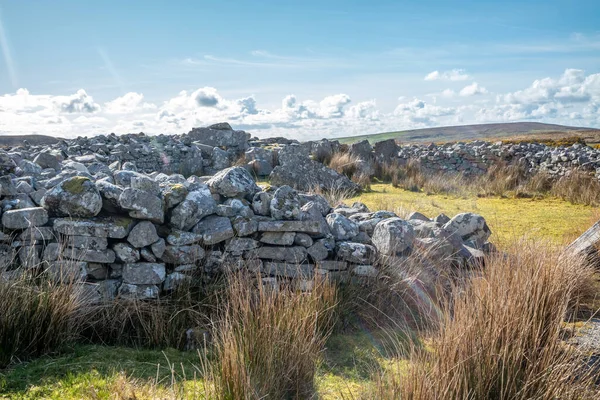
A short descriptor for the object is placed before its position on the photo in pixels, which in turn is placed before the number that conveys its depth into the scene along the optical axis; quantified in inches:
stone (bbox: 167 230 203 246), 158.7
